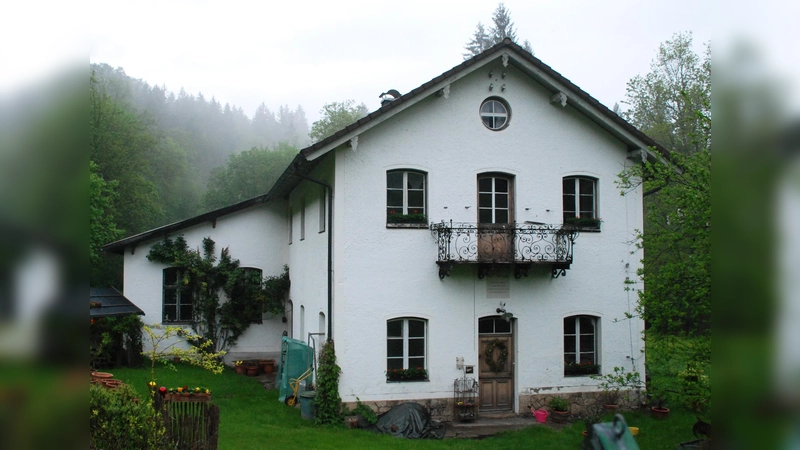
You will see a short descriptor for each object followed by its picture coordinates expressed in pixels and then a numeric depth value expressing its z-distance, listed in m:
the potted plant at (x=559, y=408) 13.63
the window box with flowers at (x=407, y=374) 13.34
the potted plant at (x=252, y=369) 18.91
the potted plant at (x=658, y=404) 13.52
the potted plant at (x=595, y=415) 12.32
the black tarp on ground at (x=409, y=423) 12.48
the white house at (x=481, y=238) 13.32
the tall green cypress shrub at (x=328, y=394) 12.76
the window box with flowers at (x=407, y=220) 13.52
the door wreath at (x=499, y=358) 14.07
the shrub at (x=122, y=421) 4.71
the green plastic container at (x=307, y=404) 13.19
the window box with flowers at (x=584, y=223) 14.48
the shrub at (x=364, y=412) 12.81
